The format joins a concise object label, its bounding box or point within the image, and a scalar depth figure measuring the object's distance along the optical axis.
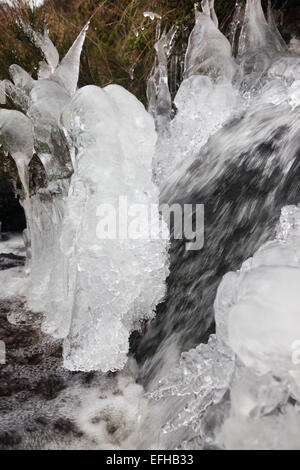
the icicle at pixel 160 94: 3.22
